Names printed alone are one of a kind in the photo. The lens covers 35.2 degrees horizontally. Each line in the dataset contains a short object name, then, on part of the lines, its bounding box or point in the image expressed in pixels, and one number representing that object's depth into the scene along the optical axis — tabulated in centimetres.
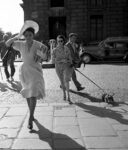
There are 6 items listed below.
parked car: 1327
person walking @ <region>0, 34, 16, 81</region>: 760
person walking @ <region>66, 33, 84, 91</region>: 543
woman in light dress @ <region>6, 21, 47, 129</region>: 349
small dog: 479
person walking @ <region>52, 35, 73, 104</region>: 525
